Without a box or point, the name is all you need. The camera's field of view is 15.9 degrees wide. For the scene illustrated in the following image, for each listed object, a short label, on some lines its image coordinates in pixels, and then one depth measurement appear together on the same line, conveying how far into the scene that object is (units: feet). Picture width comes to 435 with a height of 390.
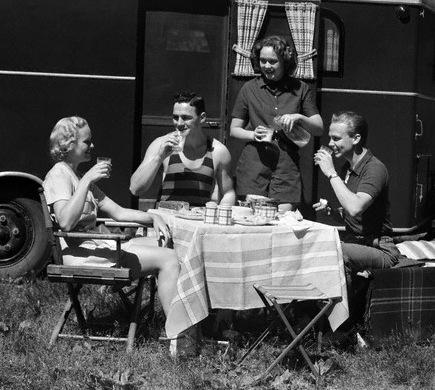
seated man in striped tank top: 29.09
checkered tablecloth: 25.28
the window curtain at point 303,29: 36.32
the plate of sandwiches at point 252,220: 26.04
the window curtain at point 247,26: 36.26
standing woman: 31.76
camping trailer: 35.76
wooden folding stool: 24.26
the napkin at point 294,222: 25.86
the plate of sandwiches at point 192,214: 26.59
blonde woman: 26.04
